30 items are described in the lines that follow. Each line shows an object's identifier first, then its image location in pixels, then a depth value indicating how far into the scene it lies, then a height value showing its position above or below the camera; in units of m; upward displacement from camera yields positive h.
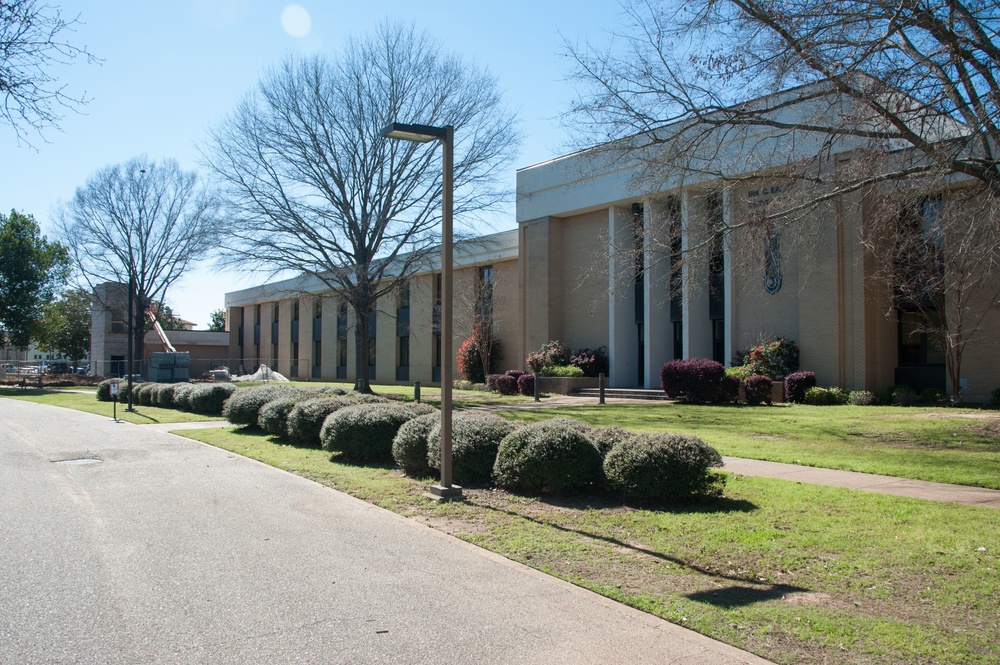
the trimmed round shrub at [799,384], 24.59 -1.01
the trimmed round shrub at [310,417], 14.91 -1.18
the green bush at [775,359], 25.69 -0.17
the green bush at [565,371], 32.66 -0.66
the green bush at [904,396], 23.06 -1.34
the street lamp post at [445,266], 9.50 +1.17
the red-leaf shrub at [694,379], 25.22 -0.85
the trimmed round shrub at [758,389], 24.06 -1.12
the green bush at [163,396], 27.75 -1.36
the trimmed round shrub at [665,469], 8.45 -1.29
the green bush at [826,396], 23.89 -1.37
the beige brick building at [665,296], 17.17 +2.21
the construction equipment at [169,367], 43.34 -0.42
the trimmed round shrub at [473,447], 10.39 -1.27
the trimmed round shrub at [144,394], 29.75 -1.37
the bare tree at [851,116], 11.25 +4.16
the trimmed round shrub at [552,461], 9.28 -1.32
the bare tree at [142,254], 48.78 +6.99
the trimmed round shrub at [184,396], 25.80 -1.26
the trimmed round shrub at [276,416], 15.99 -1.22
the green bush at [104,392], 33.88 -1.45
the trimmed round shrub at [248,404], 17.88 -1.08
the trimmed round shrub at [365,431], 12.74 -1.25
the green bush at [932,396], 23.25 -1.37
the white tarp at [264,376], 51.19 -1.18
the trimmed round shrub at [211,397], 24.25 -1.23
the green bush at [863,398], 23.42 -1.41
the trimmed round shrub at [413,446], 11.34 -1.34
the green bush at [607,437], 9.59 -1.05
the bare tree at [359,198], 29.17 +6.46
